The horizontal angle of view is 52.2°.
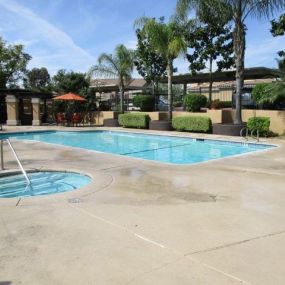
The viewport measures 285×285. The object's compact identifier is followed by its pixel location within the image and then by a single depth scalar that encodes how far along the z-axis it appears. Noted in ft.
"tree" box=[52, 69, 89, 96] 65.44
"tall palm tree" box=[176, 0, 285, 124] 40.36
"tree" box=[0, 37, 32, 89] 82.06
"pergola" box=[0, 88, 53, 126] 63.34
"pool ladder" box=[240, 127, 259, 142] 39.27
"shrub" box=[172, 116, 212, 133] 46.86
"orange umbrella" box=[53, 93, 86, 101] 58.63
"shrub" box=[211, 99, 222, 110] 52.14
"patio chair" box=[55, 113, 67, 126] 63.13
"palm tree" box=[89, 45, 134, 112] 61.95
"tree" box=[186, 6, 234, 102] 57.34
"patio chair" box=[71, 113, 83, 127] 61.37
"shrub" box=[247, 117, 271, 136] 40.17
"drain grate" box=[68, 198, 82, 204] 15.10
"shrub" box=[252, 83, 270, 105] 40.52
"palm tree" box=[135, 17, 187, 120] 50.14
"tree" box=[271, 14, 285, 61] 41.50
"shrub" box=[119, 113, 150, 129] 54.91
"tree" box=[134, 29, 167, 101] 67.02
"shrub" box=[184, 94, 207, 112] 51.67
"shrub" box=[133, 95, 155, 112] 58.90
